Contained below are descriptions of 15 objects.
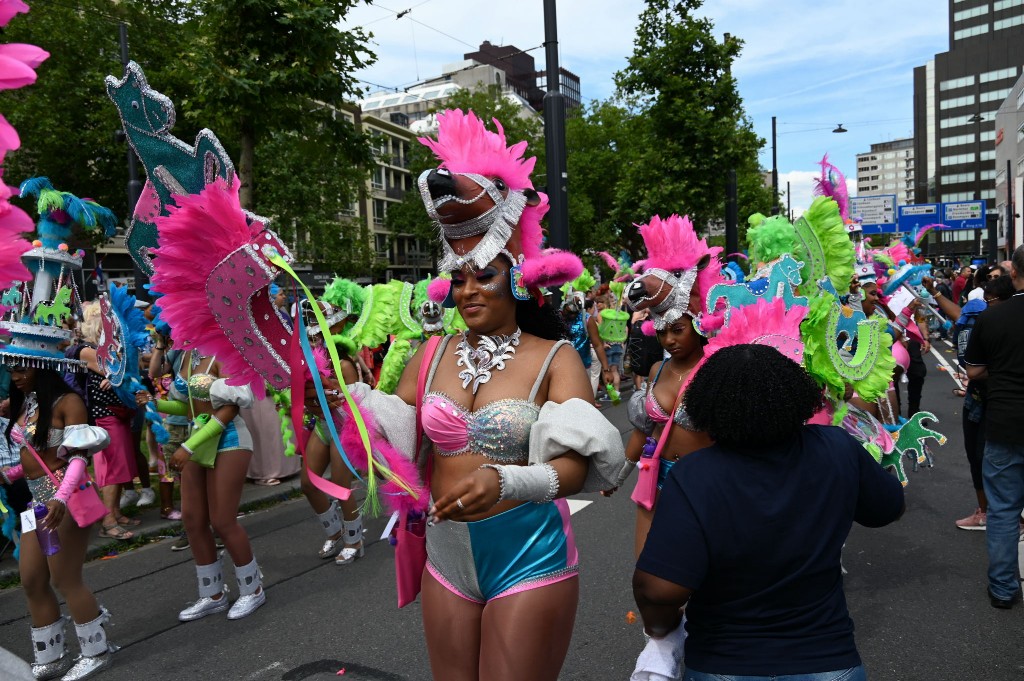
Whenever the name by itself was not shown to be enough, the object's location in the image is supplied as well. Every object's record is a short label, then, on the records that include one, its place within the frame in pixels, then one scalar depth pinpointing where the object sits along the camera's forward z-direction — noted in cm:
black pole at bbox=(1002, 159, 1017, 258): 3454
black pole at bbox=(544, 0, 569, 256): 802
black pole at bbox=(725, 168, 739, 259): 1358
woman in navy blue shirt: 175
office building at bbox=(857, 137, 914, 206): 17938
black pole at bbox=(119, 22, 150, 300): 945
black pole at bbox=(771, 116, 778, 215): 2293
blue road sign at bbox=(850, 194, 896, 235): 3453
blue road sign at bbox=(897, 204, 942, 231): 3500
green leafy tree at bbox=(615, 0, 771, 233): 1312
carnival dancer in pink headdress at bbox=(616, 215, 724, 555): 332
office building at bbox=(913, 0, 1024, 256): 8506
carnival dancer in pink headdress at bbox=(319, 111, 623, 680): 209
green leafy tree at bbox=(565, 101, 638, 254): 3119
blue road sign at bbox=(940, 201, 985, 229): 3800
